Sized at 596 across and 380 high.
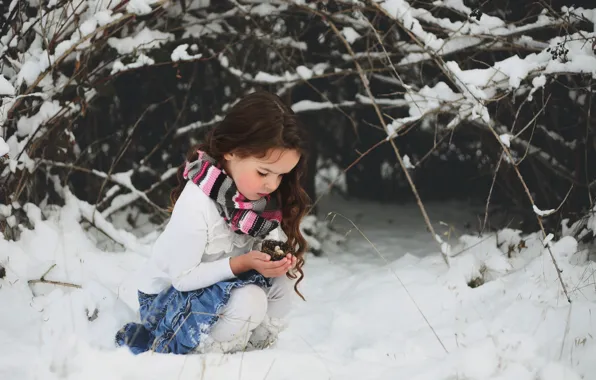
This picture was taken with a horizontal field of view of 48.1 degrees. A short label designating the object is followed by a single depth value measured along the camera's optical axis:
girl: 2.20
